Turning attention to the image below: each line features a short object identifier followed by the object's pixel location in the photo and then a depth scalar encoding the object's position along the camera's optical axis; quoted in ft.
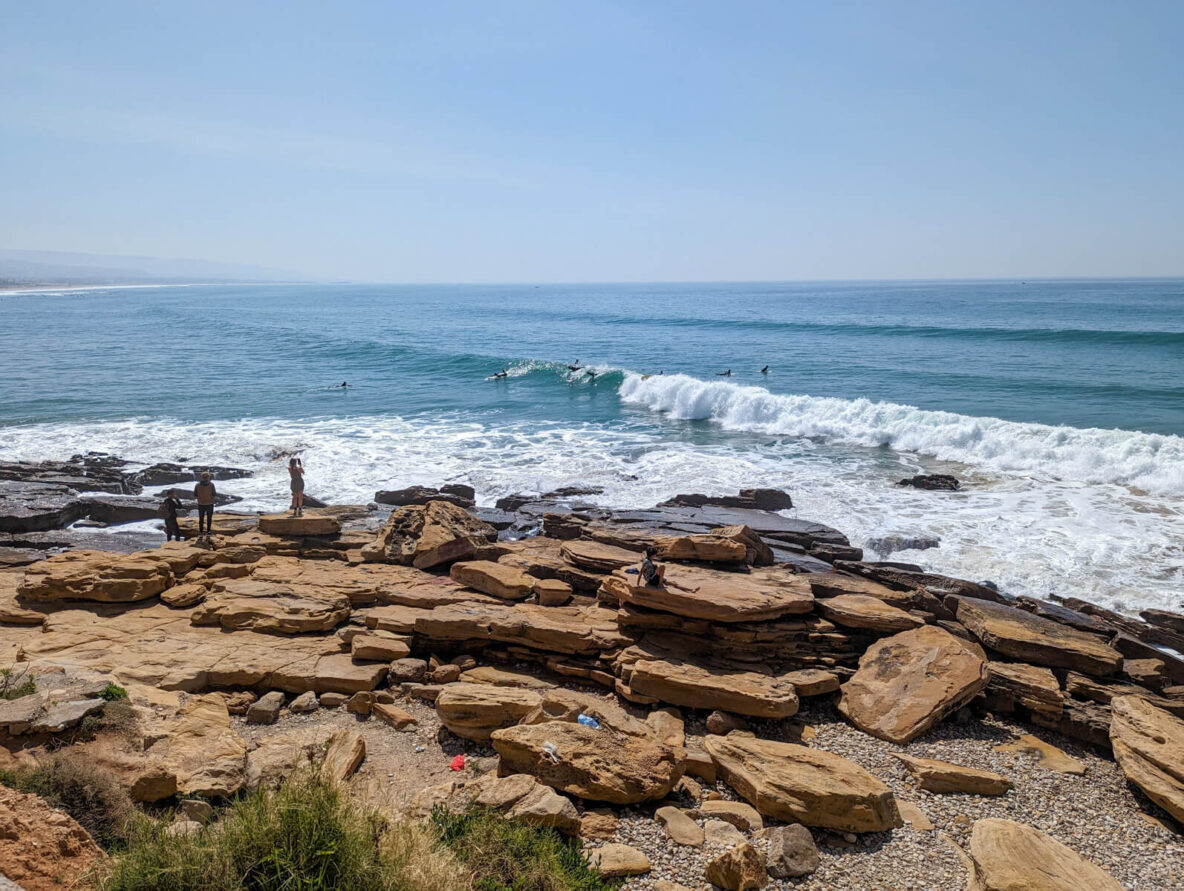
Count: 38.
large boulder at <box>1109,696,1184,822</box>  22.45
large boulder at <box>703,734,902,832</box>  20.53
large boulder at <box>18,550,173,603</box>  35.53
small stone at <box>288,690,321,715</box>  27.53
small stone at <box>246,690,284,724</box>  26.61
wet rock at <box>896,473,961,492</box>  63.21
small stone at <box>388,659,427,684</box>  29.76
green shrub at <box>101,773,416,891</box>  13.66
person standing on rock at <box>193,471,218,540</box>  46.96
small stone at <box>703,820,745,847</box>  20.07
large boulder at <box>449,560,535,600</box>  36.19
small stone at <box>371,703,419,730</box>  26.53
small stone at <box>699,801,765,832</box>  21.07
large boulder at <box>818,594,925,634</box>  31.22
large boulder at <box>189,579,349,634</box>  33.69
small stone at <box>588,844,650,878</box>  18.25
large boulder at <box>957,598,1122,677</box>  30.53
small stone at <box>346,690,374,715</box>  27.53
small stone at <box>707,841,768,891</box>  18.16
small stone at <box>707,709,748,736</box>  26.53
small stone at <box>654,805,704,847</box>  19.98
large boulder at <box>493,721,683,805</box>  21.11
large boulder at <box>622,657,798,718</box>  26.68
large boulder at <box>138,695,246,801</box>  19.22
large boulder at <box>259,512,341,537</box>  45.16
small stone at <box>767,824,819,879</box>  18.76
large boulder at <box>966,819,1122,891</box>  17.57
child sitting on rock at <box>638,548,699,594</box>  31.09
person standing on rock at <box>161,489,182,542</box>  48.96
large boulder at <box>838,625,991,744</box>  26.71
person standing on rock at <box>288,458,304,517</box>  52.65
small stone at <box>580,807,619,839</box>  20.07
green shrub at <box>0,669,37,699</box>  21.67
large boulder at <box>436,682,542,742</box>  25.20
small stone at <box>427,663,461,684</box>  29.80
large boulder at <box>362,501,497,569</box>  40.57
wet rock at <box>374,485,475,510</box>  58.54
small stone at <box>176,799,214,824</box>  18.28
